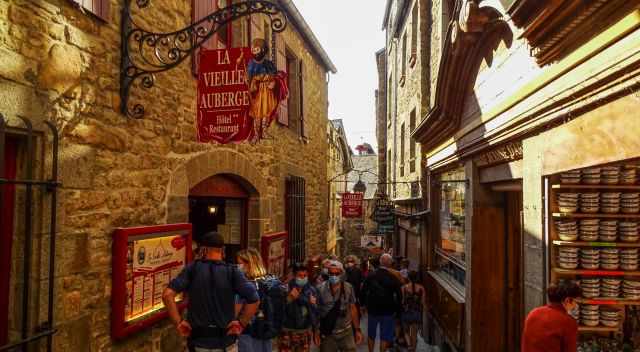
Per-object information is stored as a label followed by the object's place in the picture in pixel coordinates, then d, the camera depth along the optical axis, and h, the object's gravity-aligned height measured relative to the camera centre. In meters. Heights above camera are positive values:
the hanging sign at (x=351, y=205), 16.16 -0.31
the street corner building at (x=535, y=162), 3.29 +0.29
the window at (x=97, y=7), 3.91 +1.52
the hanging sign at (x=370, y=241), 13.09 -1.22
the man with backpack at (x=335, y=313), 5.95 -1.42
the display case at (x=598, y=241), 4.20 -0.39
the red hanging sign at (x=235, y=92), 4.64 +0.98
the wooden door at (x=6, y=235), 3.38 -0.28
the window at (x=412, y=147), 12.58 +1.26
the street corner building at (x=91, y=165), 3.39 +0.26
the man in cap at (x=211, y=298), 3.91 -0.81
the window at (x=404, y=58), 14.34 +4.02
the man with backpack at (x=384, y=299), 6.83 -1.42
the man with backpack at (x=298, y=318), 5.53 -1.36
